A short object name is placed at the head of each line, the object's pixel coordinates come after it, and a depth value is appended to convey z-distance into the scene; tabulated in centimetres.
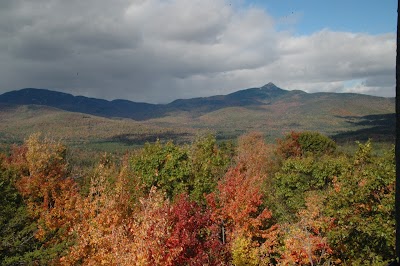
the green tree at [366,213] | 1923
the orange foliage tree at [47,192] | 3681
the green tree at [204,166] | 4081
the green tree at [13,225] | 2991
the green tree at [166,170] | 3897
